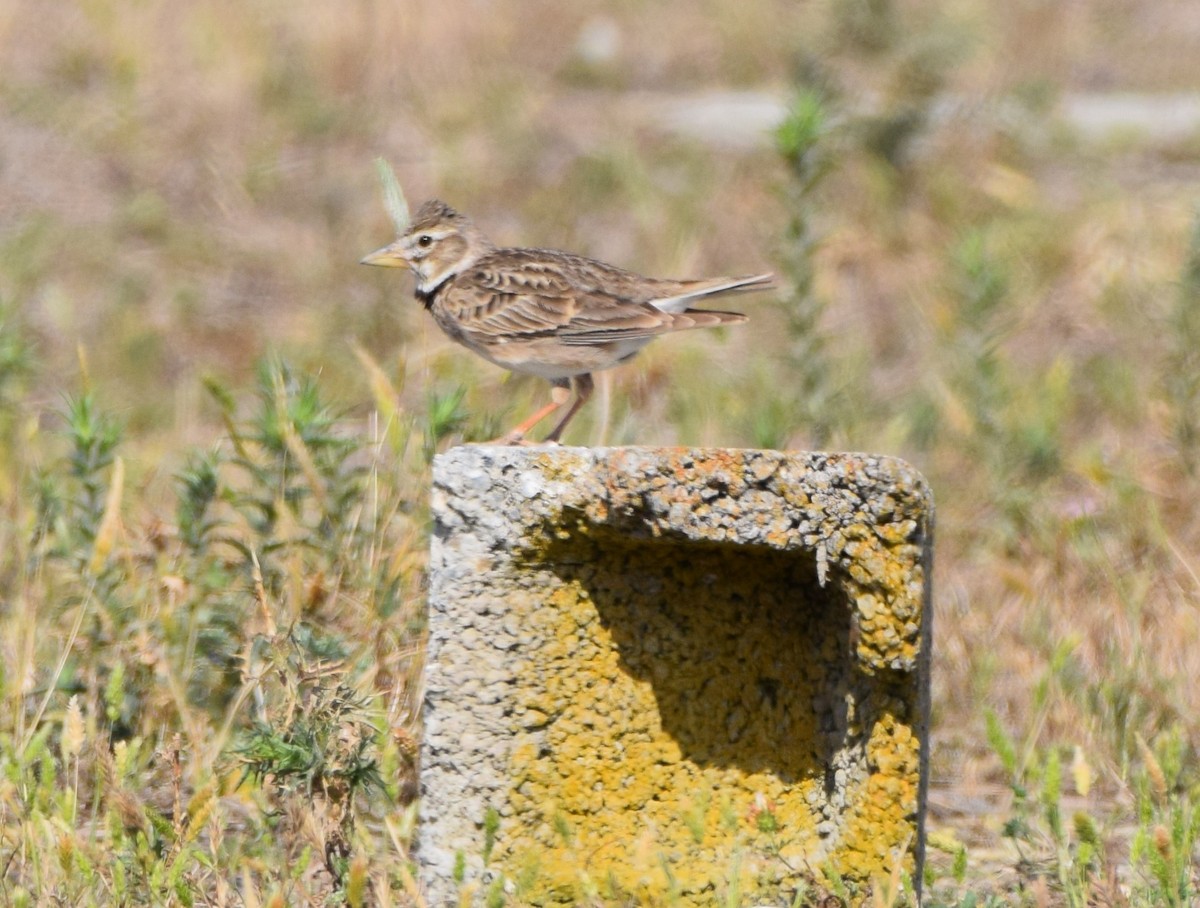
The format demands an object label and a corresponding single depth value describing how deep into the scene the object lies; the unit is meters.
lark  9.73
